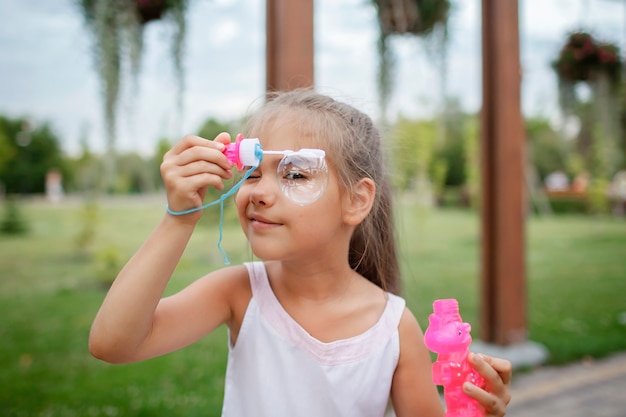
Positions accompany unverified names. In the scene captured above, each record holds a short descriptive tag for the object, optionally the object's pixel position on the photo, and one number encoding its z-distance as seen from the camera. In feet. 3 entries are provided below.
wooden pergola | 12.00
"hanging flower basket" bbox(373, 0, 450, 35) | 12.21
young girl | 3.67
